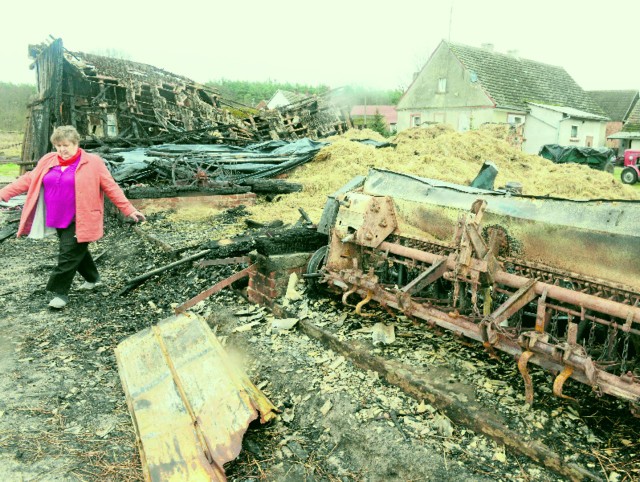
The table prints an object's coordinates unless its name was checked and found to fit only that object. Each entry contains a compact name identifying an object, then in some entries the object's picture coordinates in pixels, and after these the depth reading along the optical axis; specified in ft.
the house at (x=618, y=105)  134.82
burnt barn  52.01
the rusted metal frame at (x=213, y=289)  13.37
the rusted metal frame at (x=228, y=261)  14.78
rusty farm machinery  8.54
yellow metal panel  8.18
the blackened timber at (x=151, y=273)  16.85
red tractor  59.77
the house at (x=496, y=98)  88.17
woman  14.90
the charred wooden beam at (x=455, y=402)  7.75
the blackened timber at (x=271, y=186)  30.73
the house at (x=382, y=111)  174.40
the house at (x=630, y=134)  109.02
